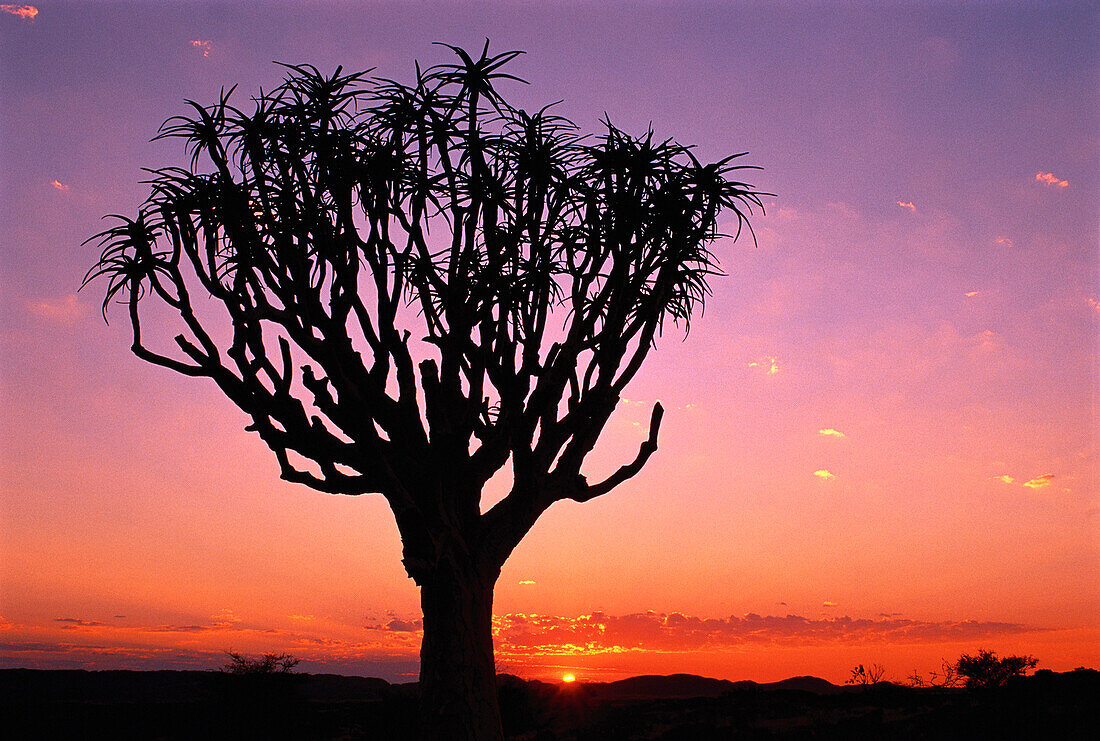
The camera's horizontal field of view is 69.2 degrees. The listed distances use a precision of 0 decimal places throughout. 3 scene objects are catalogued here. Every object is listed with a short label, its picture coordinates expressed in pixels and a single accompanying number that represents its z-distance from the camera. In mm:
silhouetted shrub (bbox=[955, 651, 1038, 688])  21359
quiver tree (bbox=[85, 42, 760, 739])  8516
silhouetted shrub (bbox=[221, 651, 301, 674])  18359
